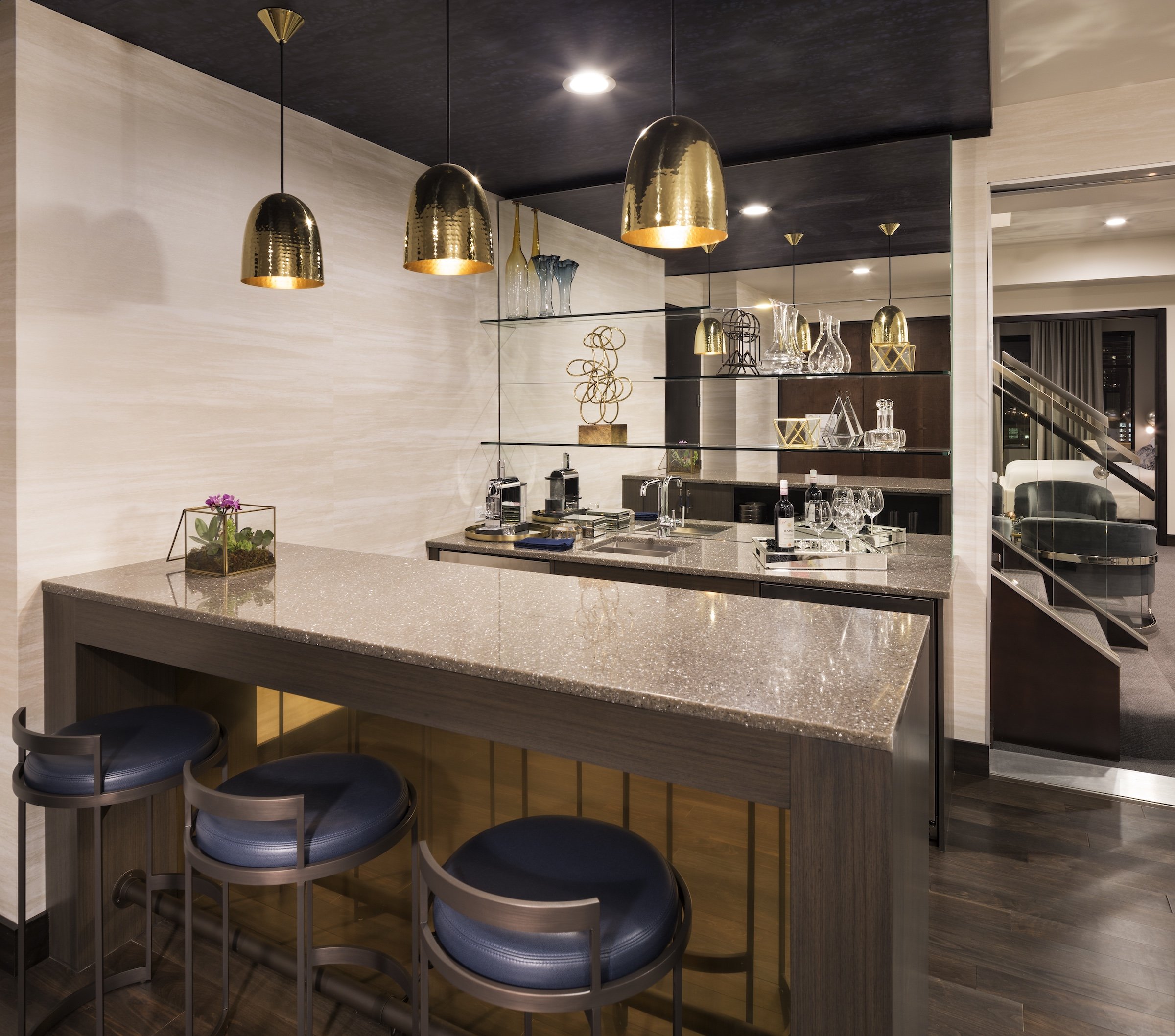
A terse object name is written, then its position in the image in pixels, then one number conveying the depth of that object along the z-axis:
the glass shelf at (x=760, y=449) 2.92
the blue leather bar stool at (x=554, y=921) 1.03
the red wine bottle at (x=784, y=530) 2.83
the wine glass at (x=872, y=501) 3.00
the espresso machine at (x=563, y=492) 3.65
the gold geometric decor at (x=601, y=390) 3.53
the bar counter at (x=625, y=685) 1.10
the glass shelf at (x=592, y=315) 3.31
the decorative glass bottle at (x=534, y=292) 3.60
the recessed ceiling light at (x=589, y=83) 2.32
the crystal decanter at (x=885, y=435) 2.94
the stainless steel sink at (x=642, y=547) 3.21
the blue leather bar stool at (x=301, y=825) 1.33
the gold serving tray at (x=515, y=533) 3.32
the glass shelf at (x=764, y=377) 2.91
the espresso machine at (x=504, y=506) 3.41
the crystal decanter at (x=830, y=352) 2.97
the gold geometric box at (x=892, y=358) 2.90
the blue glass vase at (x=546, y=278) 3.54
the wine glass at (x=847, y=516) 3.00
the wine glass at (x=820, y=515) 3.08
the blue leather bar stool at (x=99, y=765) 1.59
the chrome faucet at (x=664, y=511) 3.45
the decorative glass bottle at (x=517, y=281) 3.62
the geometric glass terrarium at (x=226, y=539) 2.11
